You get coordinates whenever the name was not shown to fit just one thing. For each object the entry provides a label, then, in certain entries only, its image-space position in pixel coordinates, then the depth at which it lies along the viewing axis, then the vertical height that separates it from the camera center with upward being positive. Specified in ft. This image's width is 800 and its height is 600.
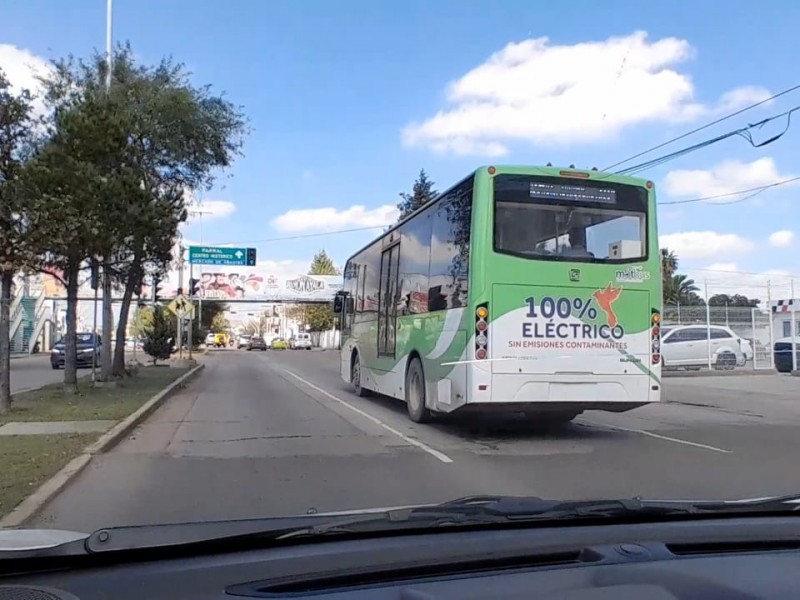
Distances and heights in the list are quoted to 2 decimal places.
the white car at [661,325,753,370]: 100.58 +0.08
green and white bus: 36.96 +2.46
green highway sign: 166.30 +18.17
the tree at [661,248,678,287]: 232.73 +24.34
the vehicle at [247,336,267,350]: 266.16 +0.48
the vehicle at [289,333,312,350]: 279.28 +0.97
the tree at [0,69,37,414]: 46.85 +7.47
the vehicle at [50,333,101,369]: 114.01 -1.38
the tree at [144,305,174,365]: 109.60 +0.64
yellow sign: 115.24 +5.19
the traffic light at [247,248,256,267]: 174.28 +18.68
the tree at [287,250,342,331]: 301.02 +13.17
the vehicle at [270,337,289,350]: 296.92 +0.06
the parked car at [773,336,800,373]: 93.09 -0.65
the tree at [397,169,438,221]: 170.19 +31.60
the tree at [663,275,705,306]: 229.66 +16.76
